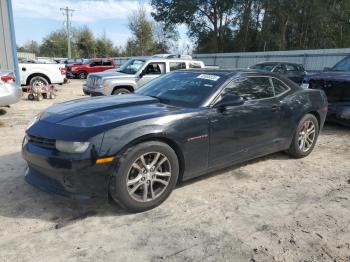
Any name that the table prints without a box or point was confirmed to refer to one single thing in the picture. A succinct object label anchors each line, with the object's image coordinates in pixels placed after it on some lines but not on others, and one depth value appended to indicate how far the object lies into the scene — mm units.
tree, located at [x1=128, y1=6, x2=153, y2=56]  43375
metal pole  59781
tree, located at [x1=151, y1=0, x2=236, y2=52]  39562
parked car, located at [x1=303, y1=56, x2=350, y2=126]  7754
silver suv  10625
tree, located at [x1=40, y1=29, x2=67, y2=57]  75125
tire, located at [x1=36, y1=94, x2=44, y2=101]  13062
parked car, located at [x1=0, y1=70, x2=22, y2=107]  8963
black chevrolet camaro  3512
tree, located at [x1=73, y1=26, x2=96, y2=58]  63344
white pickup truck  15005
